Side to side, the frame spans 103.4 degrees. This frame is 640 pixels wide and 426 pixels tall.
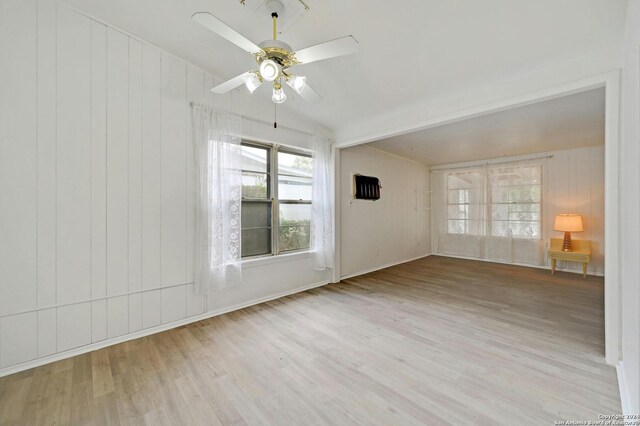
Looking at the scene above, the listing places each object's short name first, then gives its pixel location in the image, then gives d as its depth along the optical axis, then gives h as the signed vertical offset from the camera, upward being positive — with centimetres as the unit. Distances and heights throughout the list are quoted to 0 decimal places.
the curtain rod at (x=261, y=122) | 293 +127
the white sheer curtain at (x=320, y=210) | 402 +4
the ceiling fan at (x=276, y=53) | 161 +113
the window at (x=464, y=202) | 632 +28
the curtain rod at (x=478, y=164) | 542 +121
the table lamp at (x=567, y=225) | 456 -22
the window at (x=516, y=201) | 549 +28
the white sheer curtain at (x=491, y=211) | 551 +4
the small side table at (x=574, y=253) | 454 -73
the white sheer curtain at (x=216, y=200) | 291 +14
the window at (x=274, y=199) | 352 +19
